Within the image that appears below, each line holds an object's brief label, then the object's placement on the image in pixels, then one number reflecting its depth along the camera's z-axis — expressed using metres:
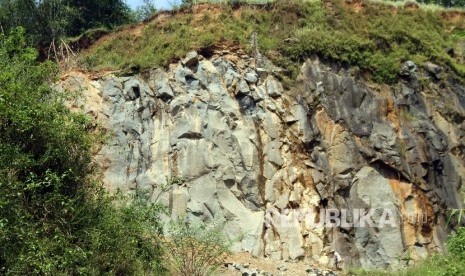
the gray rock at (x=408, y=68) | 18.33
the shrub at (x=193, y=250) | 11.39
